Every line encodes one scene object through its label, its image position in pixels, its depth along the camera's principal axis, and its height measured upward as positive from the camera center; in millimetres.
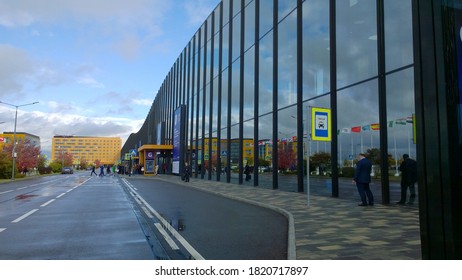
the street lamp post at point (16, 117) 40950 +5110
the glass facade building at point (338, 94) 3568 +2140
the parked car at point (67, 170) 70994 -1074
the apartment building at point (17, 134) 121188 +10462
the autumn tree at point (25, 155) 47031 +1309
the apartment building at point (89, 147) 171000 +8128
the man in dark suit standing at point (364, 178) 11836 -456
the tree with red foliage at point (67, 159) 113656 +1617
